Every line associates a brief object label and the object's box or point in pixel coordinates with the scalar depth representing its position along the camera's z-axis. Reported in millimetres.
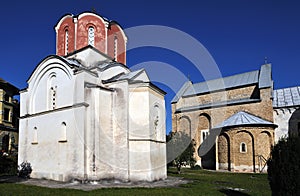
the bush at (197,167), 27109
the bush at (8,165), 18481
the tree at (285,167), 6512
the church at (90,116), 13000
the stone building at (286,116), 26047
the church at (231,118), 23098
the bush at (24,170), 15603
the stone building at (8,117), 27162
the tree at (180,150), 19280
